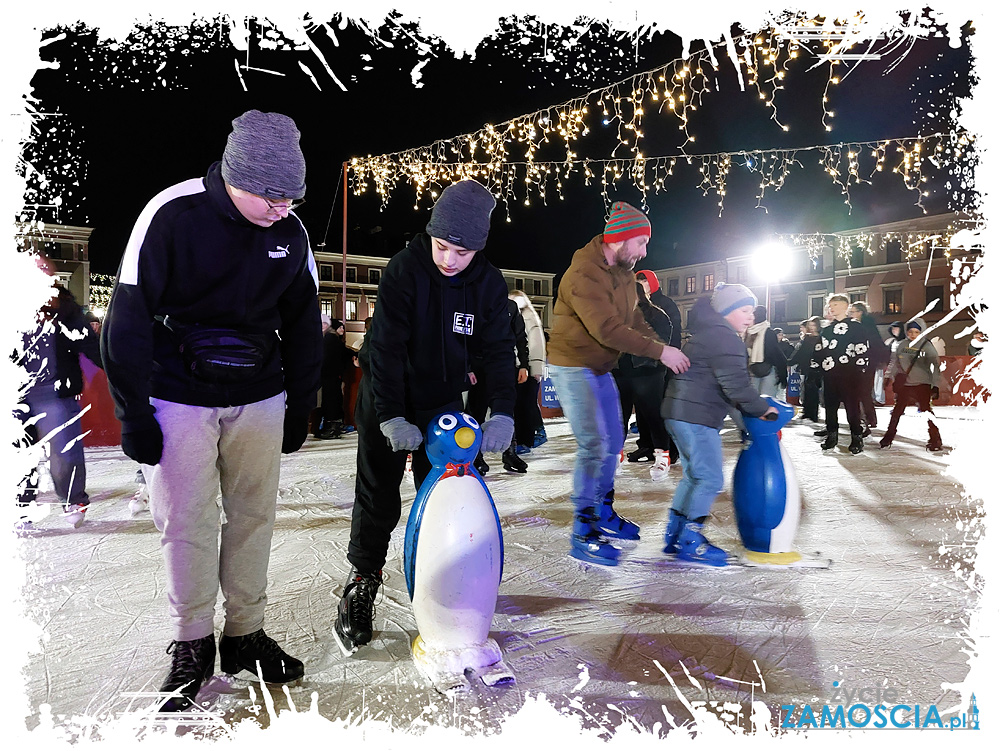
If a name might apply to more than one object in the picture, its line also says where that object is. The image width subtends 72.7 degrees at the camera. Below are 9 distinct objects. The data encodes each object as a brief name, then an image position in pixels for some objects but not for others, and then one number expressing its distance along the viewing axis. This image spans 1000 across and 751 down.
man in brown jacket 3.42
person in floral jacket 7.25
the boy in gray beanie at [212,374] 1.92
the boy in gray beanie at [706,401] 3.32
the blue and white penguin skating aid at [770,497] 3.36
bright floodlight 37.67
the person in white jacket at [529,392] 6.88
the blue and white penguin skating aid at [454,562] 2.11
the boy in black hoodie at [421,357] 2.36
